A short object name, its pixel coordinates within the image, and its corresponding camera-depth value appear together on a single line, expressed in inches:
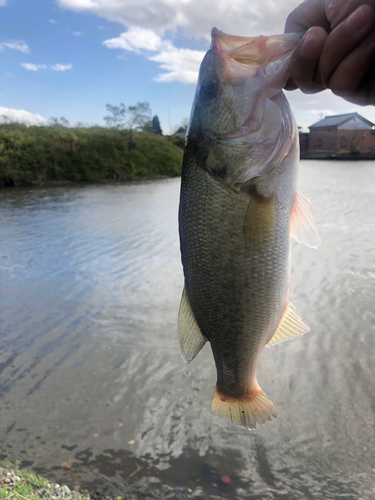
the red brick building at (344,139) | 1209.4
